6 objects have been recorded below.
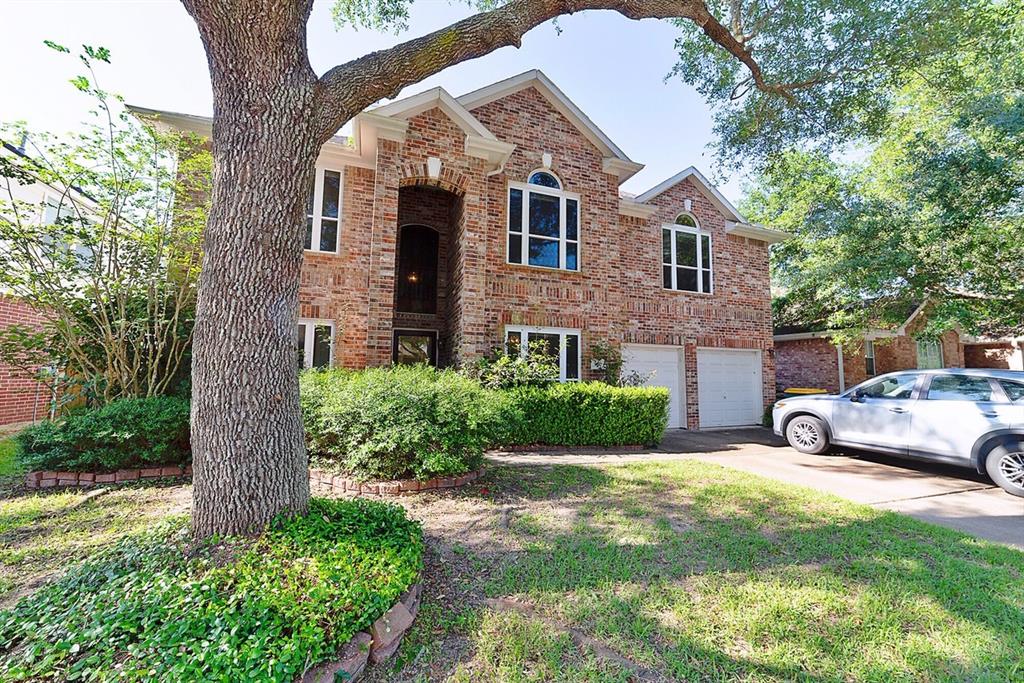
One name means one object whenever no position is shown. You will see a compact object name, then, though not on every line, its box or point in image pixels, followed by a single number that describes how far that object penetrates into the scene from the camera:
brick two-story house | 9.04
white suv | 5.82
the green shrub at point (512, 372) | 8.55
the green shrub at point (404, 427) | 5.15
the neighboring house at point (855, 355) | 14.75
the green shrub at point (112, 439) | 5.31
